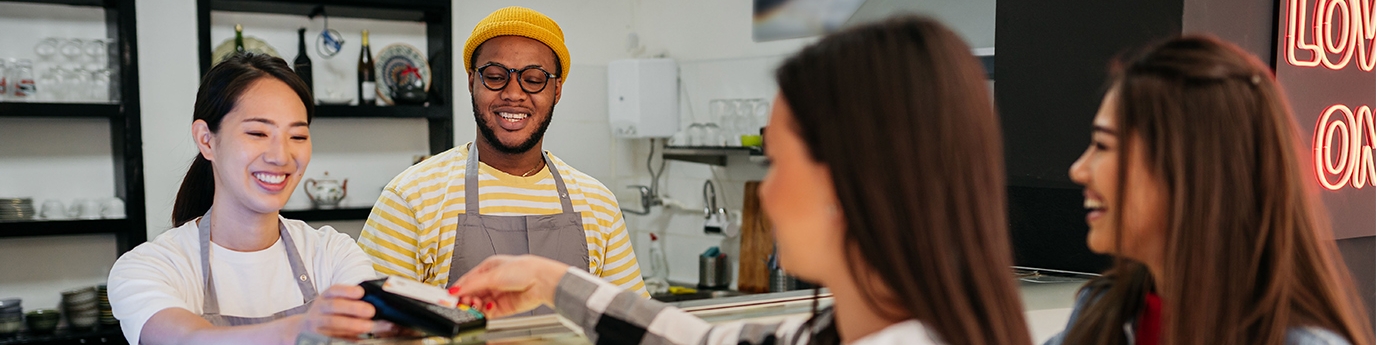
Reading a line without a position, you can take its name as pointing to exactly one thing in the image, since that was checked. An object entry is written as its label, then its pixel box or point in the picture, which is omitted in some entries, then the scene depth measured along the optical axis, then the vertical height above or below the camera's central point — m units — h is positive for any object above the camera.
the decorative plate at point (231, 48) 3.92 +0.34
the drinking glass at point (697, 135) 4.49 -0.02
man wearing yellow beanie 2.00 -0.14
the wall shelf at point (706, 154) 4.24 -0.11
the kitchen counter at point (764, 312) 1.24 -0.28
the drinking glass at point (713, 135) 4.44 -0.02
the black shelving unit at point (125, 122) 3.57 +0.04
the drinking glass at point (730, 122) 4.33 +0.04
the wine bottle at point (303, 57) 4.11 +0.32
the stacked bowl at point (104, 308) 3.65 -0.66
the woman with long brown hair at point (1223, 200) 1.07 -0.08
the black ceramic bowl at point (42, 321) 3.53 -0.68
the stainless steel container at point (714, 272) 4.47 -0.65
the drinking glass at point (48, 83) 3.56 +0.18
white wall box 4.66 +0.16
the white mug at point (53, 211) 3.62 -0.29
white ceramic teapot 4.13 -0.26
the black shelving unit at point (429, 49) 4.08 +0.38
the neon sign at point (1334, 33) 2.34 +0.24
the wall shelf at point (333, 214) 4.02 -0.35
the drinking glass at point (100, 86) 3.62 +0.17
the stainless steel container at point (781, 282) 4.01 -0.64
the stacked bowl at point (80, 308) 3.61 -0.65
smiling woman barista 1.57 -0.16
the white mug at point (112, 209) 3.67 -0.29
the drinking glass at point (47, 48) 3.59 +0.31
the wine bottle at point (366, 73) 4.21 +0.26
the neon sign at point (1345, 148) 2.40 -0.05
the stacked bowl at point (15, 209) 3.53 -0.28
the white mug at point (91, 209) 3.66 -0.29
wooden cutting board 4.34 -0.53
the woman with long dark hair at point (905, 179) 0.74 -0.04
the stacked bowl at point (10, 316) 3.49 -0.66
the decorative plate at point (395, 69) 4.32 +0.28
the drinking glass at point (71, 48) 3.60 +0.31
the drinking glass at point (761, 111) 4.22 +0.09
